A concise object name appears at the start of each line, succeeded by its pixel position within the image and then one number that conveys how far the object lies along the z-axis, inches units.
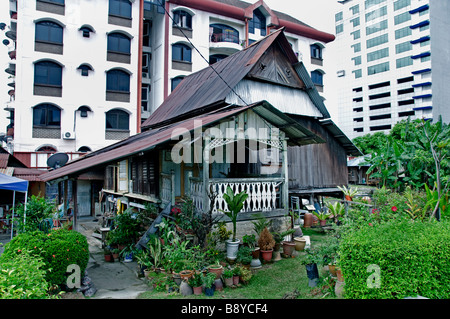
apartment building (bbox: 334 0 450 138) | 2025.1
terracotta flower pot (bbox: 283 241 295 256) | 359.6
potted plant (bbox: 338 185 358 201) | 536.8
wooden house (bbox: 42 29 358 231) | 352.2
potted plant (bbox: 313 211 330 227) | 540.4
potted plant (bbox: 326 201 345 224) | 515.4
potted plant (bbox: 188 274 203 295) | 259.3
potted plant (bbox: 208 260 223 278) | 269.6
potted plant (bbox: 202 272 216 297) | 253.2
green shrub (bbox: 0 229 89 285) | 236.2
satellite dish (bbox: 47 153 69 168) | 682.8
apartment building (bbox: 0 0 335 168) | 832.3
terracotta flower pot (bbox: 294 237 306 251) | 379.9
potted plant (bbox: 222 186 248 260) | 322.3
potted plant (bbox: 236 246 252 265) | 309.1
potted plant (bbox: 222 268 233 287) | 271.0
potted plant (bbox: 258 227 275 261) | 342.3
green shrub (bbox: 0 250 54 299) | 143.1
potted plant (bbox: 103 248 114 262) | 384.2
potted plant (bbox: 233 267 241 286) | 277.9
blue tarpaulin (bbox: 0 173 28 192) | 398.6
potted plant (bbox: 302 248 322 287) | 256.7
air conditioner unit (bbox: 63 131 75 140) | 853.6
